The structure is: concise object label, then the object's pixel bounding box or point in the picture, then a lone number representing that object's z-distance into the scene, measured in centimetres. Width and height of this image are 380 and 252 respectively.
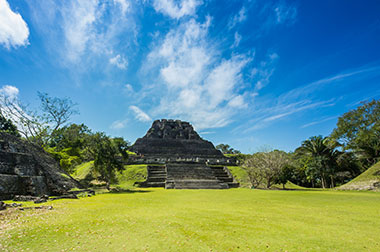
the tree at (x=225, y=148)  7882
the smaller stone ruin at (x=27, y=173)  901
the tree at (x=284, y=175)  1833
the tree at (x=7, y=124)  3429
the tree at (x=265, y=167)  1828
